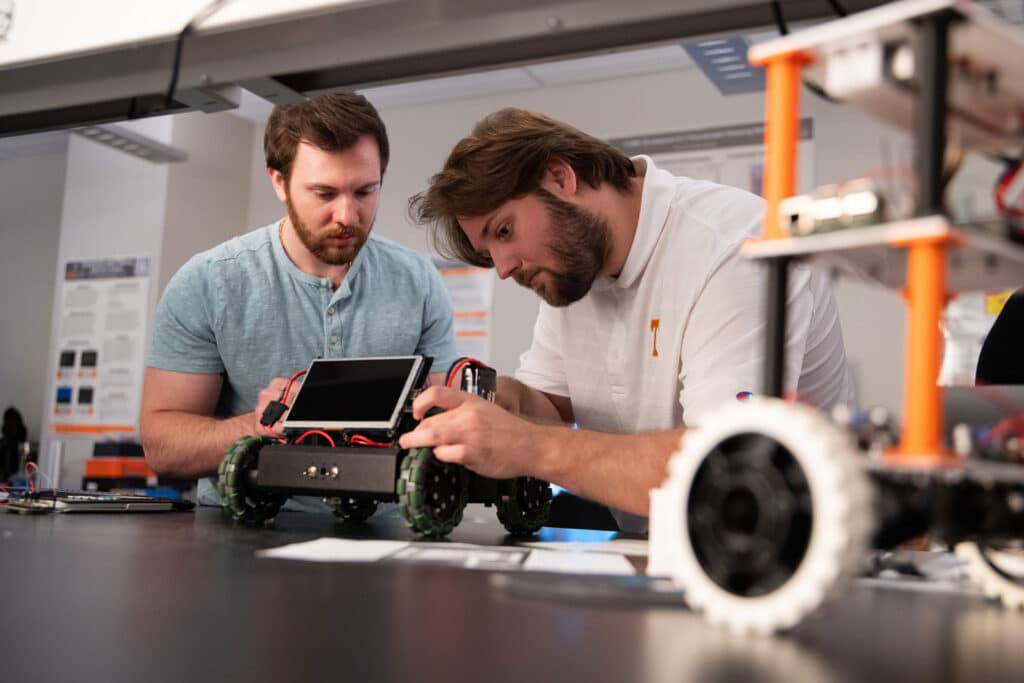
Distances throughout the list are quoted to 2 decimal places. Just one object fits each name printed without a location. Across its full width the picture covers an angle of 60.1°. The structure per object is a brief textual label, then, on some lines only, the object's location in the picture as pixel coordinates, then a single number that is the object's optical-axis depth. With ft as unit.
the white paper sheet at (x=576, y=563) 2.41
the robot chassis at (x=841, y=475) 1.36
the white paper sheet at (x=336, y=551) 2.59
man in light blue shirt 5.85
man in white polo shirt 4.20
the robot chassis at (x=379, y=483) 3.38
